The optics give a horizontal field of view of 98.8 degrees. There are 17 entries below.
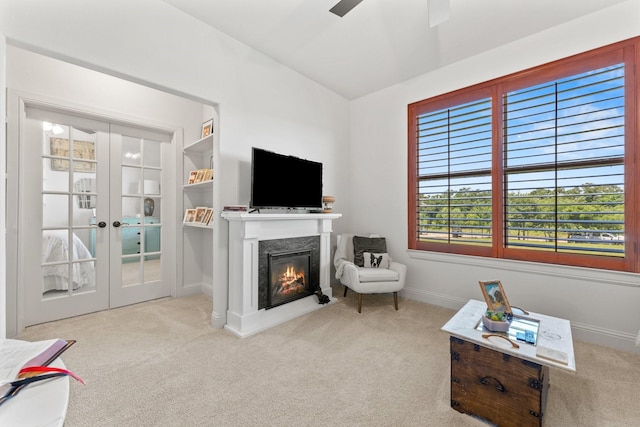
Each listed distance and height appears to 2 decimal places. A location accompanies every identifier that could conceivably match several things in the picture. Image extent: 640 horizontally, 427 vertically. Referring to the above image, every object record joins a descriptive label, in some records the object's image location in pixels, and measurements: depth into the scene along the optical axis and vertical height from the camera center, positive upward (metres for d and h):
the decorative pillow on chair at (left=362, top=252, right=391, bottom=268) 3.22 -0.56
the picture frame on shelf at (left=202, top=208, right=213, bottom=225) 3.06 -0.04
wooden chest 1.34 -0.90
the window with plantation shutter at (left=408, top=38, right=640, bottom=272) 2.26 +0.47
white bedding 2.65 -0.52
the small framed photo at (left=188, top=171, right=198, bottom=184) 3.38 +0.45
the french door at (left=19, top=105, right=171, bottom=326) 2.56 -0.02
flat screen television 2.61 +0.33
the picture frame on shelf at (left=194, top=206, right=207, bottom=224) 3.21 +0.00
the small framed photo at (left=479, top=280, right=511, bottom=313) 1.71 -0.53
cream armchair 2.96 -0.63
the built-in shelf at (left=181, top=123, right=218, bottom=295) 3.50 -0.28
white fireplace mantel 2.47 -0.53
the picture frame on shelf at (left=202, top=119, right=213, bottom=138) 3.35 +1.06
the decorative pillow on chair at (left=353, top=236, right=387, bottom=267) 3.33 -0.41
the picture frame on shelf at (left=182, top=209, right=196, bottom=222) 3.36 -0.03
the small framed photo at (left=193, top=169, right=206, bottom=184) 3.26 +0.45
